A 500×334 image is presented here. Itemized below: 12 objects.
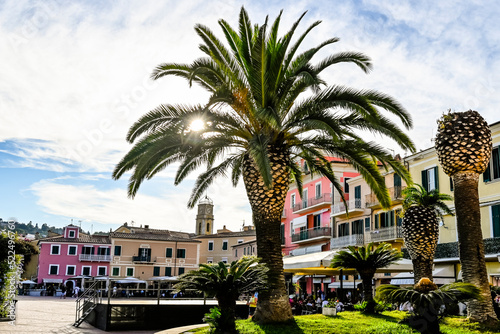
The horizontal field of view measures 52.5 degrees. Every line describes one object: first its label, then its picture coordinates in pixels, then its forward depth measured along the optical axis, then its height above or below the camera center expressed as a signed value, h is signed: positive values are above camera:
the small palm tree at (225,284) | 12.31 -0.19
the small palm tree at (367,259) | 17.09 +0.63
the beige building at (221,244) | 76.75 +4.83
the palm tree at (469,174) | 12.34 +2.67
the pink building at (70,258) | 66.62 +2.00
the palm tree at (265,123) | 13.76 +4.33
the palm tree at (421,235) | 18.47 +1.59
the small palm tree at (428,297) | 10.73 -0.39
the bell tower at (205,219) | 107.19 +11.83
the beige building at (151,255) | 67.44 +2.72
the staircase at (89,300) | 20.70 -1.09
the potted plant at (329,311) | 15.66 -1.02
